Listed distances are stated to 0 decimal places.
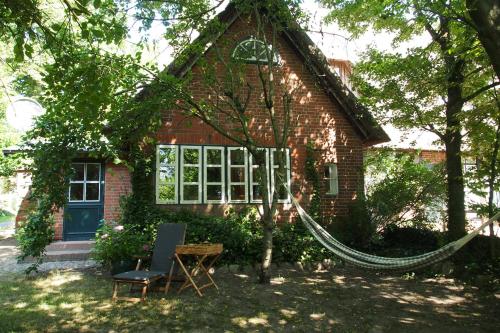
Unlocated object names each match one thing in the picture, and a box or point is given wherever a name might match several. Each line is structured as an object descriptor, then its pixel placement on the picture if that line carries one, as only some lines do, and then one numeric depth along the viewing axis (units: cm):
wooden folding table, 611
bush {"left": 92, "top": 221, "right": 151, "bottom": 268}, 723
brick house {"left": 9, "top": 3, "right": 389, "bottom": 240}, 901
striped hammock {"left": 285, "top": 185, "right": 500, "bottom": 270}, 503
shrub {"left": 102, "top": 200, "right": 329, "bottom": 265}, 753
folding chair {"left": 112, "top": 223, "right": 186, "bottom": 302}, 569
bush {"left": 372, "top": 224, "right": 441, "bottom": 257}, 878
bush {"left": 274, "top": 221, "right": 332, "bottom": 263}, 821
